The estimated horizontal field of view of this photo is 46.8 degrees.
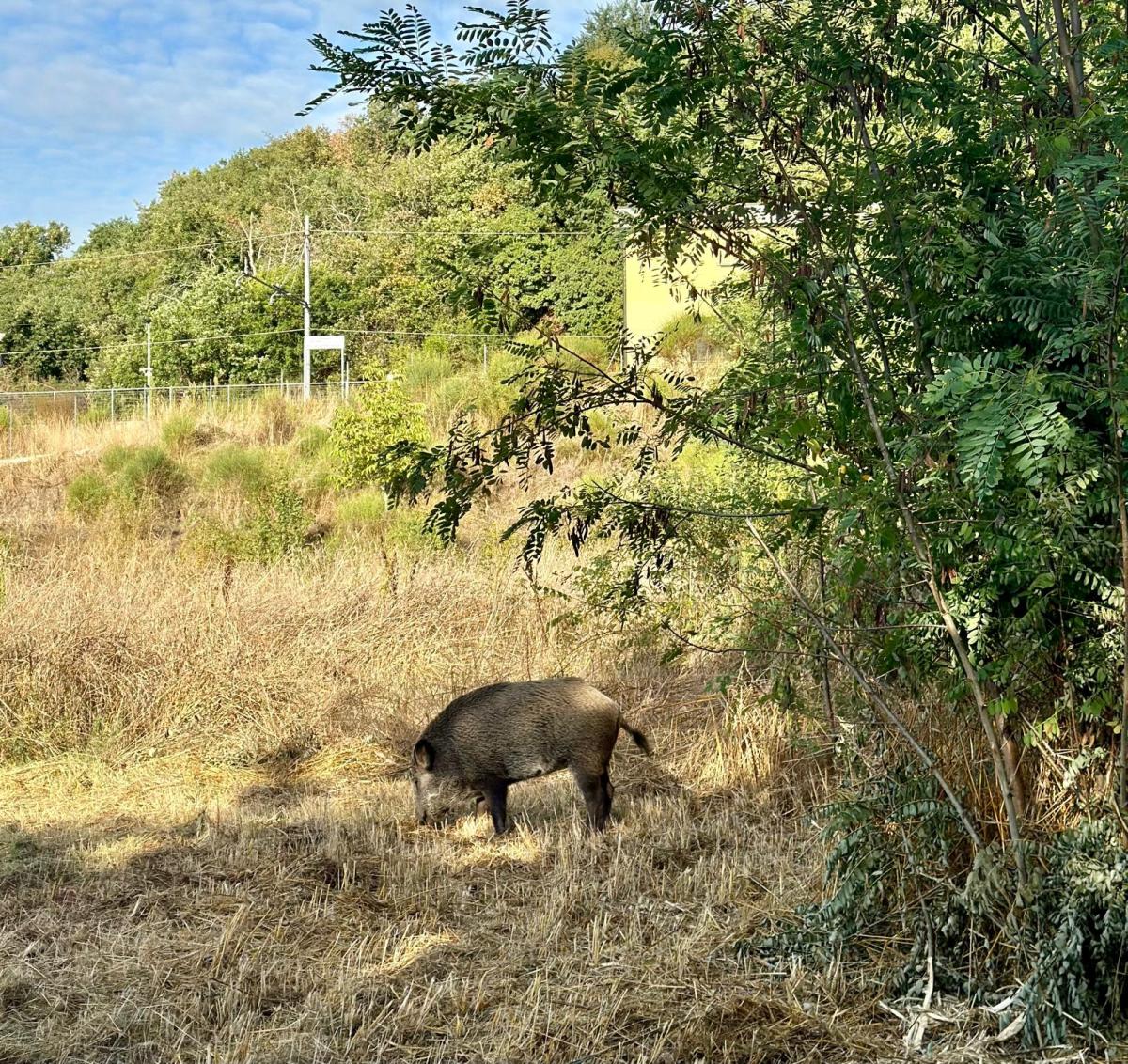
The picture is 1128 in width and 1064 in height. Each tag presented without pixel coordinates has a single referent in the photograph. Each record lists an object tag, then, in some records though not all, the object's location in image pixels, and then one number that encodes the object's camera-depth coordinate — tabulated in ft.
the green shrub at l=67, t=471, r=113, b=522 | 73.56
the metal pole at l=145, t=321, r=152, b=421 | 138.36
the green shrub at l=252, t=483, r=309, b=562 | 57.98
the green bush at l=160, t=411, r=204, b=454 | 88.69
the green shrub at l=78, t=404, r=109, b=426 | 101.78
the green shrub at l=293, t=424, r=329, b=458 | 85.20
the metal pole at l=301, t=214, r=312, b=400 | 112.68
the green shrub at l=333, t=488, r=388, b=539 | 65.57
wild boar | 25.04
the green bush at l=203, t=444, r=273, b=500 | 76.07
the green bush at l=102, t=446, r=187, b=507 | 76.33
